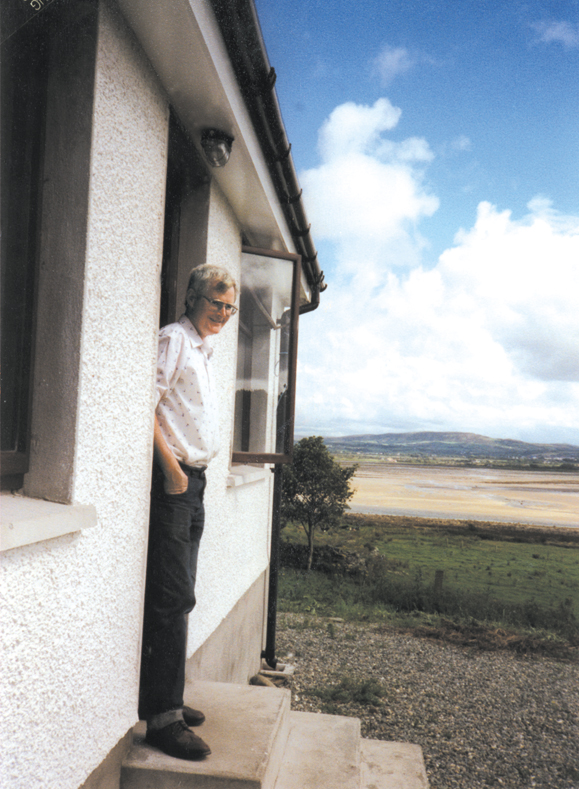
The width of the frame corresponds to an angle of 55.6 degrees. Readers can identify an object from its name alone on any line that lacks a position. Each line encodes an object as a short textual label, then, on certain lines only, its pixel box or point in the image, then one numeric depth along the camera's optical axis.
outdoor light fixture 2.45
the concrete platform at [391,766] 2.91
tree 19.33
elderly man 1.86
